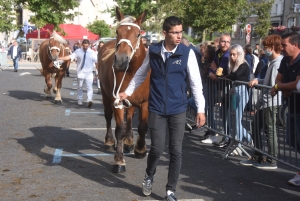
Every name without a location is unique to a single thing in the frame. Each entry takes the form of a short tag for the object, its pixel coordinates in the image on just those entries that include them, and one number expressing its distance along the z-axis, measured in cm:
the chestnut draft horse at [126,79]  619
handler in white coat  1352
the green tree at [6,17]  3573
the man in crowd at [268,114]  660
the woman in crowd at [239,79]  748
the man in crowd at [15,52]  2875
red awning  4300
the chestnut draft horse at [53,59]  1462
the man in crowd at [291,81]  576
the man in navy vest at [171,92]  511
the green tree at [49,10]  3409
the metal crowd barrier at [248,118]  608
